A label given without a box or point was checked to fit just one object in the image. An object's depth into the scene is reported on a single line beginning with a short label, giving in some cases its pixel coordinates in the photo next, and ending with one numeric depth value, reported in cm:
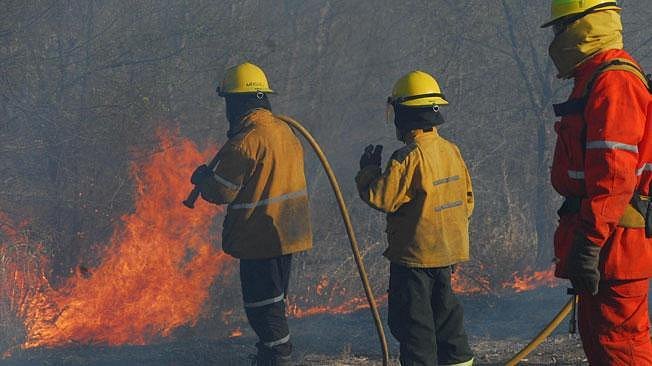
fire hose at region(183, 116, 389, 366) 1052
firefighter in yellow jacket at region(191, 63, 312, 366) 1083
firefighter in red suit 665
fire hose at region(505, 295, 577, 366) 935
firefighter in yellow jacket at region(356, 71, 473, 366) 887
